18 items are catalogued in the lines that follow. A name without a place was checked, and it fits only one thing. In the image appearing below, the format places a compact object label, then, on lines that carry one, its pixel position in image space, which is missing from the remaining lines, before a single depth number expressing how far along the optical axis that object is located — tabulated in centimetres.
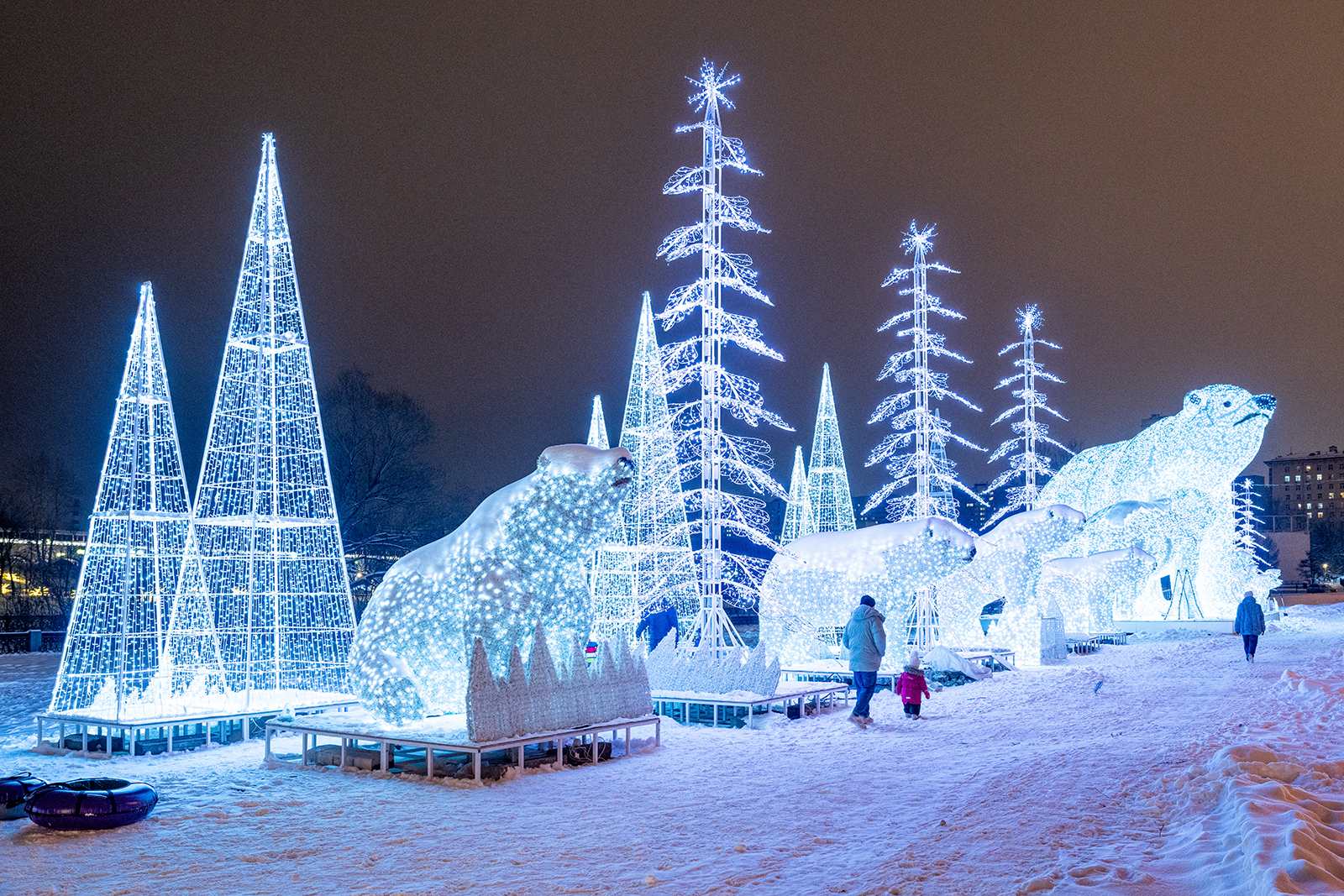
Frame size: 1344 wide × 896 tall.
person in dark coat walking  1565
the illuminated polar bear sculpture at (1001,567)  1680
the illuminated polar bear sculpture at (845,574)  1355
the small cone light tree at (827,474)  2400
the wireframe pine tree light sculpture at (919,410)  2053
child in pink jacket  1087
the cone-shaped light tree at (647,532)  1452
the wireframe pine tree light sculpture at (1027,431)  2747
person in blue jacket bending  1456
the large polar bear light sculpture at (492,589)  883
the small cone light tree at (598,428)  1988
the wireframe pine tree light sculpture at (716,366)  1357
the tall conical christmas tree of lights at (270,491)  1080
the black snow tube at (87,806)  627
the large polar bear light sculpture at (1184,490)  2192
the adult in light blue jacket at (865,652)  1060
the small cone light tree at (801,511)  2427
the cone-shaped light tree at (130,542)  1029
